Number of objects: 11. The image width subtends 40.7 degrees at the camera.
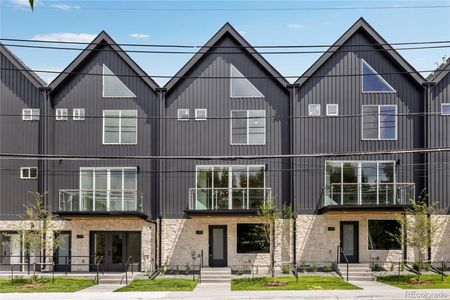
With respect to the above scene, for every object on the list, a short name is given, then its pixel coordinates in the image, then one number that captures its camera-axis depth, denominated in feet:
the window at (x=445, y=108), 95.91
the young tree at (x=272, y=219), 86.94
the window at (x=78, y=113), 98.48
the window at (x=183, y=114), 97.91
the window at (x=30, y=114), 98.22
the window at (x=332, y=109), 97.04
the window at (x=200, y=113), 97.86
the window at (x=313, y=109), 97.14
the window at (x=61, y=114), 98.63
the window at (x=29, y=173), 97.66
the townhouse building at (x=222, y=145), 95.45
